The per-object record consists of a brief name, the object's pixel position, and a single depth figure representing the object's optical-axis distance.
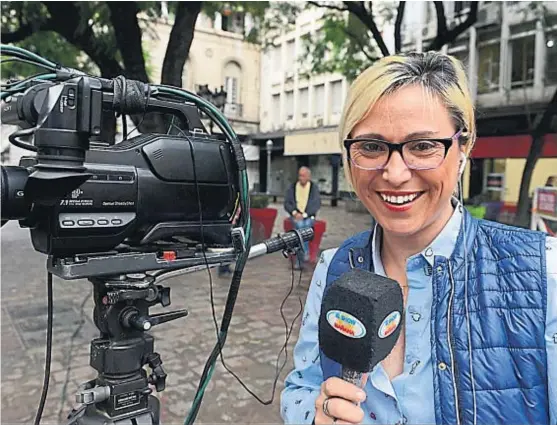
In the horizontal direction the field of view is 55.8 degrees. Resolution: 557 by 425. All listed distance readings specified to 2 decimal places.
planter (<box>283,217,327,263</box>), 8.20
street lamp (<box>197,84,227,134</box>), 8.59
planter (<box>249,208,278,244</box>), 8.74
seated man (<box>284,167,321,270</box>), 7.67
